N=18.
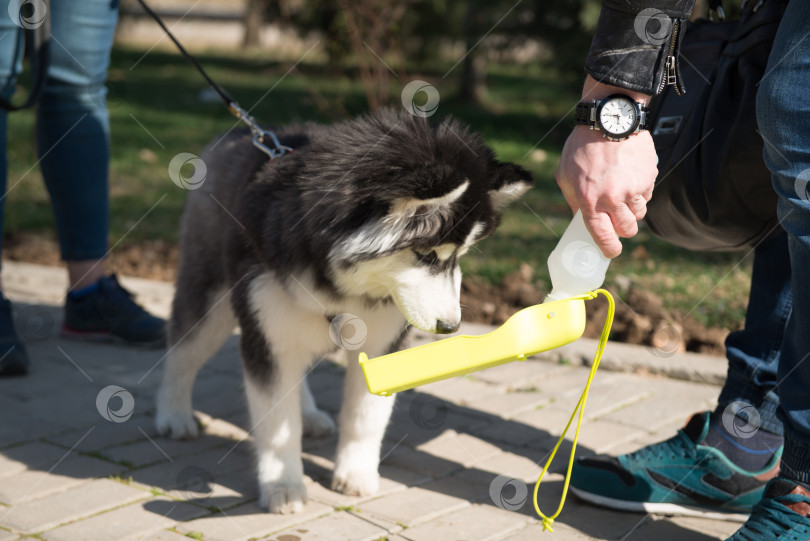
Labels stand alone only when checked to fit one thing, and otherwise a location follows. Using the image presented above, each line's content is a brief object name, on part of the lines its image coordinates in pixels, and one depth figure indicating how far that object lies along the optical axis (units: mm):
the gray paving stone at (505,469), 3307
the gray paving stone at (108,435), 3512
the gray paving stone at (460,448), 3490
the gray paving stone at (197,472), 3201
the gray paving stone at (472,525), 2824
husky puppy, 2742
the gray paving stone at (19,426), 3523
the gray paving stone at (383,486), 3138
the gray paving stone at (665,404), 3811
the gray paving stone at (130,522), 2762
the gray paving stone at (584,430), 3568
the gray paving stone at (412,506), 2979
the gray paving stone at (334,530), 2826
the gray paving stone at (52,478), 3049
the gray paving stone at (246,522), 2822
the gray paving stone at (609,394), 3959
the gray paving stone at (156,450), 3420
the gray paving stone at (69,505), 2832
